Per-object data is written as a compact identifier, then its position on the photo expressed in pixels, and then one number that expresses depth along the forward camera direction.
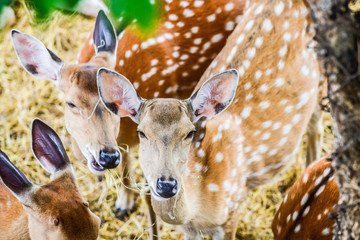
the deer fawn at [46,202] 3.70
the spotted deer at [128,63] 3.88
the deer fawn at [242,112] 3.83
